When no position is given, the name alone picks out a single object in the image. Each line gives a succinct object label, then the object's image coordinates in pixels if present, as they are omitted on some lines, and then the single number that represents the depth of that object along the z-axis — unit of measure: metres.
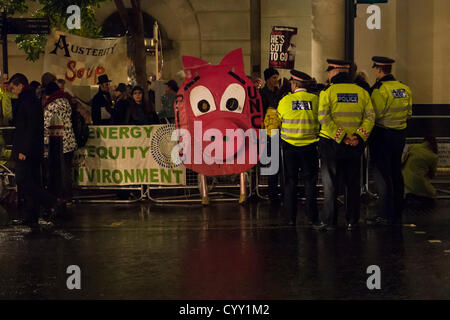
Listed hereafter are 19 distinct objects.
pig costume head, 13.59
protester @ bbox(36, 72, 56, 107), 14.35
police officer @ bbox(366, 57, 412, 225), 11.48
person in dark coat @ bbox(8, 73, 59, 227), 11.60
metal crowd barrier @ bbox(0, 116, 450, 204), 14.24
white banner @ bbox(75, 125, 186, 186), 14.27
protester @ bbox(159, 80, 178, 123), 15.81
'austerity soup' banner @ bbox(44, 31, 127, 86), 17.39
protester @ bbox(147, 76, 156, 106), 19.91
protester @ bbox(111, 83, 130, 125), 14.94
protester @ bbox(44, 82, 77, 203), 13.07
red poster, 16.42
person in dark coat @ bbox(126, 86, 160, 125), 14.83
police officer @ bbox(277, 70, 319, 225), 11.22
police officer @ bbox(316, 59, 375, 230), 10.92
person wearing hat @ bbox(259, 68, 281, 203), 13.88
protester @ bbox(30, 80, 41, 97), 15.92
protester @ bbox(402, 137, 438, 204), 13.62
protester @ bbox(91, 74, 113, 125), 15.83
